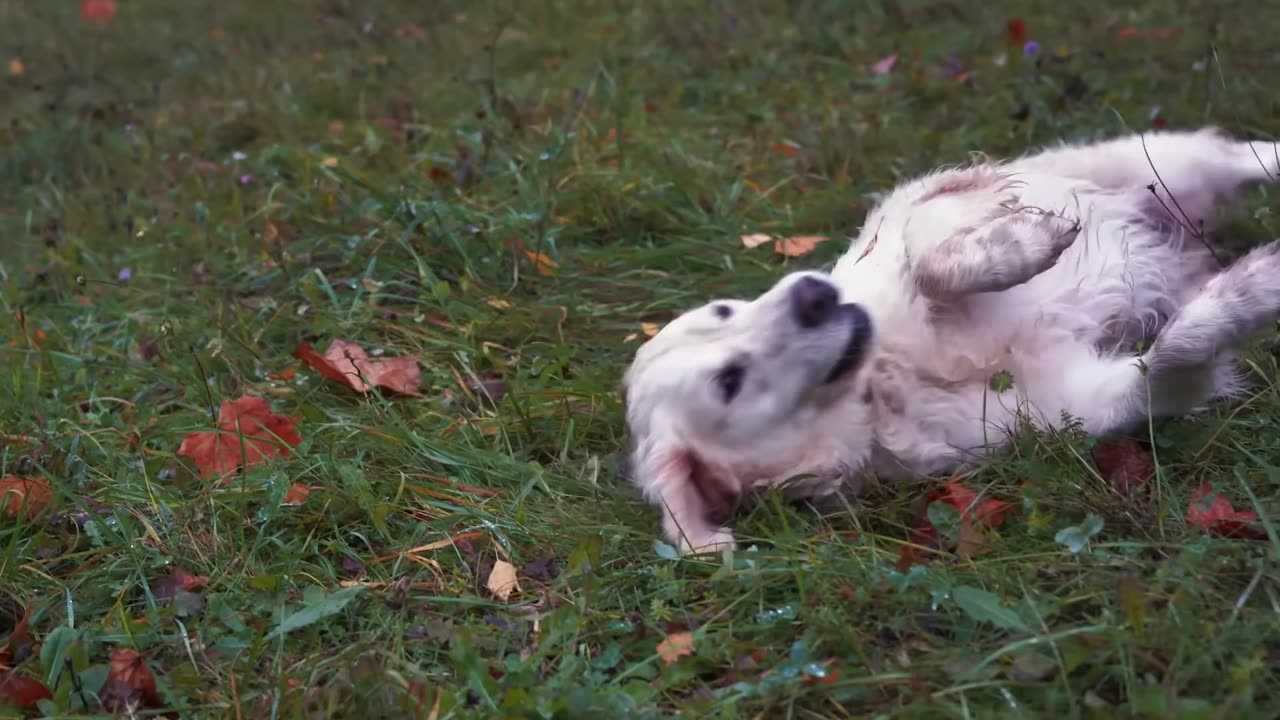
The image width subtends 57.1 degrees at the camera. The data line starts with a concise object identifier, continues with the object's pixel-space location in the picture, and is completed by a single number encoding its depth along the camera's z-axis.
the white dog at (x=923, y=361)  2.44
